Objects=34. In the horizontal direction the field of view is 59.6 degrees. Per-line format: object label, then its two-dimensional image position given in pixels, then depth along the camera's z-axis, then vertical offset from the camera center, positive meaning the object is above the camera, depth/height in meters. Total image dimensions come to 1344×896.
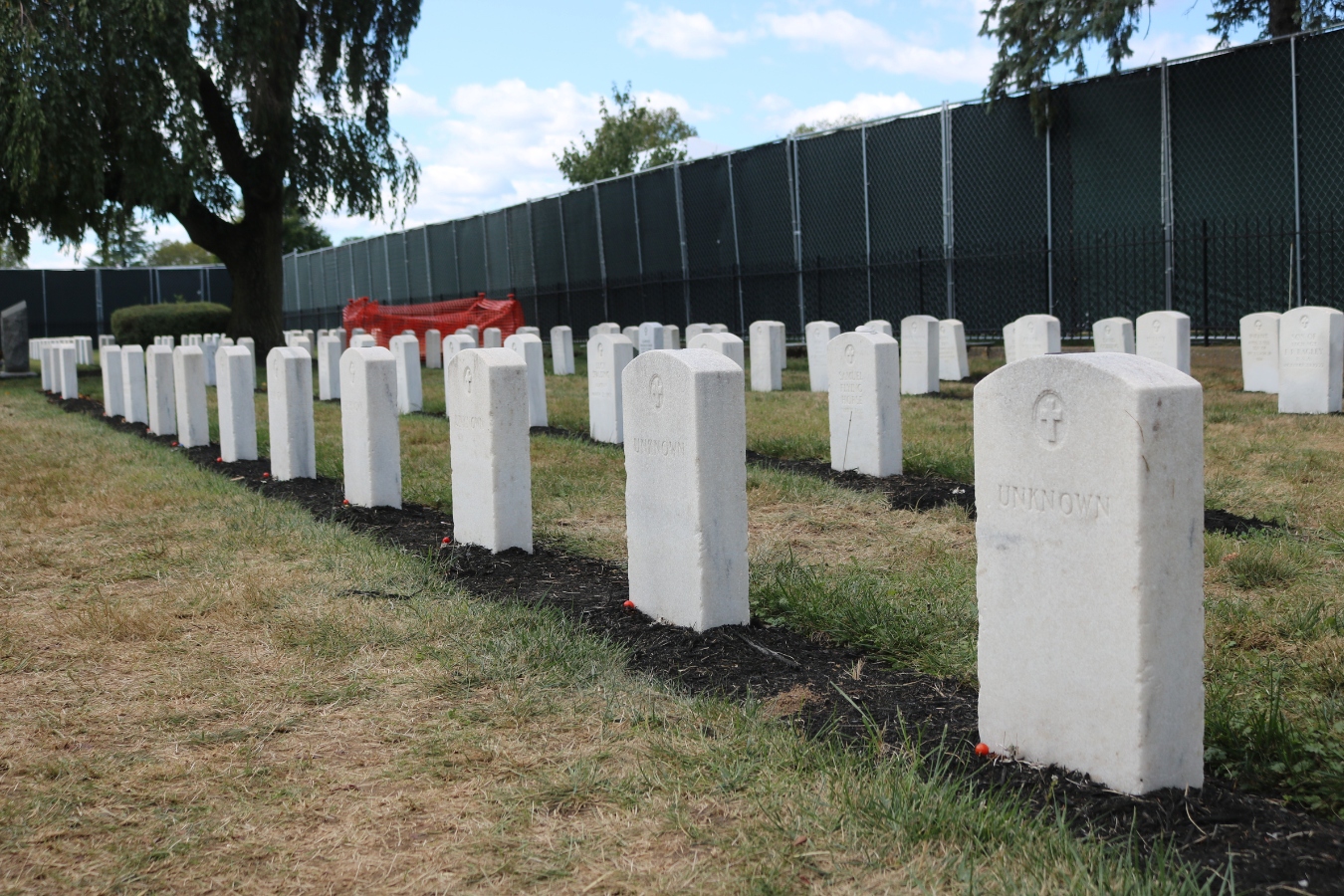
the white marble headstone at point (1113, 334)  13.86 +0.31
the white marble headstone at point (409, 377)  15.25 +0.13
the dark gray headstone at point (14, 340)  28.41 +1.50
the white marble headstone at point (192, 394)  11.84 +0.01
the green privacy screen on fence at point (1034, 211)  16.97 +2.75
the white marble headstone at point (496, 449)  6.51 -0.37
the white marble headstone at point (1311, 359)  11.34 -0.07
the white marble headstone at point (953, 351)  17.03 +0.21
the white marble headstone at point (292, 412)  9.34 -0.17
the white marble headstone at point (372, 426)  7.91 -0.25
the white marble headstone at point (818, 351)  15.95 +0.27
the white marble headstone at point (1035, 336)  13.74 +0.33
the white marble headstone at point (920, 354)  14.86 +0.17
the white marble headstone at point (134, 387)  14.80 +0.13
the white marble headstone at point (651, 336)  19.20 +0.71
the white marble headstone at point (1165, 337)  12.79 +0.22
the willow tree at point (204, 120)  19.80 +5.09
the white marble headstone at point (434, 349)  24.75 +0.77
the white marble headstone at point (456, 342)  15.48 +0.56
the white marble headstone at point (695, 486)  4.90 -0.47
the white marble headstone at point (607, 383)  11.47 -0.03
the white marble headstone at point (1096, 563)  3.12 -0.56
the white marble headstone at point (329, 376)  17.70 +0.21
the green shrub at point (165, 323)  32.16 +2.04
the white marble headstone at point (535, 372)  13.09 +0.11
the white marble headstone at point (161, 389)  13.17 +0.08
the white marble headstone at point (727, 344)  11.59 +0.30
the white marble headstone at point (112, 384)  15.95 +0.20
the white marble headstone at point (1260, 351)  13.56 +0.03
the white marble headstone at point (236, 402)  10.66 -0.08
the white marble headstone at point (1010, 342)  14.19 +0.27
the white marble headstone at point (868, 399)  8.84 -0.22
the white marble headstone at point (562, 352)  21.81 +0.54
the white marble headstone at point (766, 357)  16.38 +0.23
